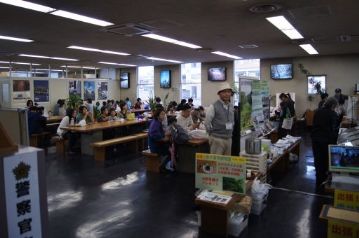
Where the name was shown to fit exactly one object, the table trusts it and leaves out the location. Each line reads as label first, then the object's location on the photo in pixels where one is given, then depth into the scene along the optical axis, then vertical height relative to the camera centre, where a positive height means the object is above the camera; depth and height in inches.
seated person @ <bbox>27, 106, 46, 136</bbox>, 316.8 -22.2
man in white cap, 179.9 -14.5
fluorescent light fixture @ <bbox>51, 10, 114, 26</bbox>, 188.1 +55.3
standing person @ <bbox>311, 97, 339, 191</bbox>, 179.3 -21.2
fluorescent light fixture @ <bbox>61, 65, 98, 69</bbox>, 569.0 +65.4
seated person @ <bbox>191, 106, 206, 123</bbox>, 290.1 -16.8
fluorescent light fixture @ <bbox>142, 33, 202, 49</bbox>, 270.3 +57.6
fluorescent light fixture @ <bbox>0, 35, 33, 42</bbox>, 273.0 +58.5
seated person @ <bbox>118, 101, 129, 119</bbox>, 376.2 -16.4
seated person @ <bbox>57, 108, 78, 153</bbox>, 297.4 -32.9
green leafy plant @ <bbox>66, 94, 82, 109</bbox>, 381.1 -2.5
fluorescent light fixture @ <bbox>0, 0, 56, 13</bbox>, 164.9 +54.6
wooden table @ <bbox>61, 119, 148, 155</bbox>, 283.1 -33.1
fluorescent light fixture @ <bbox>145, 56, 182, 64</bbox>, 450.3 +62.7
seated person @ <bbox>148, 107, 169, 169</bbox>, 223.6 -29.5
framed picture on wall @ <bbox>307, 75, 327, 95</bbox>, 438.3 +19.6
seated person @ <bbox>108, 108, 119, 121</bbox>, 353.0 -19.6
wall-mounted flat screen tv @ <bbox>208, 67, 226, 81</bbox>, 510.0 +42.5
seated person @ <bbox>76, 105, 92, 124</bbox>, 311.1 -15.7
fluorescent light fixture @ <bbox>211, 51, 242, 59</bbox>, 389.0 +60.9
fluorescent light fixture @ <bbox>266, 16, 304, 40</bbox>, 210.8 +56.0
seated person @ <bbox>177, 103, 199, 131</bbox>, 237.1 -14.8
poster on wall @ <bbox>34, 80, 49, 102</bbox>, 442.3 +14.9
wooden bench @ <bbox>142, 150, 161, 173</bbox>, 227.1 -48.2
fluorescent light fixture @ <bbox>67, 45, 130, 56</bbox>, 335.0 +59.8
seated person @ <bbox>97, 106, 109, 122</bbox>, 337.7 -18.6
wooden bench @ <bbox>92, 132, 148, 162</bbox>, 258.9 -39.9
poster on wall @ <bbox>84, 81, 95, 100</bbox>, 525.2 +17.8
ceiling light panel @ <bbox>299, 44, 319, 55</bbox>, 336.6 +59.1
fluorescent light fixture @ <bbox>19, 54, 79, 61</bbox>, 402.9 +62.0
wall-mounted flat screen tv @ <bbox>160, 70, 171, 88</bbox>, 573.0 +39.0
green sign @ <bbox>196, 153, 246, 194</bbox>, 127.2 -32.7
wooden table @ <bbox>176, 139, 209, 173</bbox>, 224.6 -41.0
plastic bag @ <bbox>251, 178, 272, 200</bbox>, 146.2 -46.0
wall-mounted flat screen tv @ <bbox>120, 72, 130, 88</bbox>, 629.6 +41.7
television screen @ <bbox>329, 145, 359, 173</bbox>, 114.7 -24.1
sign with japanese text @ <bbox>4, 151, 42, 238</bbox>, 64.1 -20.9
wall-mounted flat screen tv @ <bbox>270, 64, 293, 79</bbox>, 457.1 +41.0
